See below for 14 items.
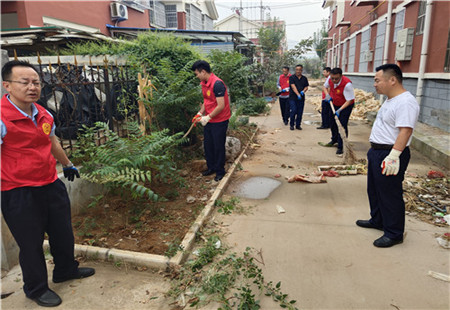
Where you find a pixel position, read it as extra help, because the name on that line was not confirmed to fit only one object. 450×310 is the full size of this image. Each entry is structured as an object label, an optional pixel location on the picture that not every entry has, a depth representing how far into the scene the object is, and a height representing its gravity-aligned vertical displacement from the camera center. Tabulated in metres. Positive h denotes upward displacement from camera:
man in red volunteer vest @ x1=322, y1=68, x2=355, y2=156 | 6.87 -0.58
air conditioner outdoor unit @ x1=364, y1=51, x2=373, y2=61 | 14.36 +0.80
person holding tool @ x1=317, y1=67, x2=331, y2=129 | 9.72 -1.35
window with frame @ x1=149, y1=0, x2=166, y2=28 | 20.81 +4.27
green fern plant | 3.57 -0.99
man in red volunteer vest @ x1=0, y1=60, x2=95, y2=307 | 2.31 -0.78
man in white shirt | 3.01 -0.76
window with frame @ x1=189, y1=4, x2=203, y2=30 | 25.09 +4.85
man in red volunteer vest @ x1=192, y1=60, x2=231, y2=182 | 4.99 -0.68
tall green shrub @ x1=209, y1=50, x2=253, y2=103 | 9.38 +0.13
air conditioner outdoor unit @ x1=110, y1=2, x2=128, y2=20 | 13.92 +2.97
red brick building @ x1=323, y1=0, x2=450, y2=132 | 7.69 +0.82
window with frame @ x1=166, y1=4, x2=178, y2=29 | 22.98 +4.42
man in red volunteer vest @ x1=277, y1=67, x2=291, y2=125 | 10.36 -0.65
